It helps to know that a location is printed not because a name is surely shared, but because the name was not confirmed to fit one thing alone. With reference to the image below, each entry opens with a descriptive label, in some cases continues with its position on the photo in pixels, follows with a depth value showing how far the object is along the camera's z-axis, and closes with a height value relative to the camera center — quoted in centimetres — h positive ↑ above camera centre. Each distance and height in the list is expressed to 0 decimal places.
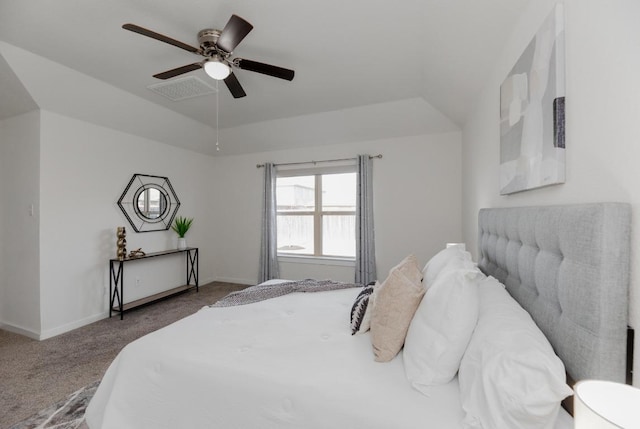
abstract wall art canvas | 109 +46
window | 455 +2
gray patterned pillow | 160 -58
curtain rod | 418 +83
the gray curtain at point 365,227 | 412 -19
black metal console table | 344 -96
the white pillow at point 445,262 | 150 -27
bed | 82 -67
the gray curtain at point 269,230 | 470 -26
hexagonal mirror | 378 +16
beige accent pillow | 132 -48
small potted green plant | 434 -22
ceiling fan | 183 +113
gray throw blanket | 220 -64
